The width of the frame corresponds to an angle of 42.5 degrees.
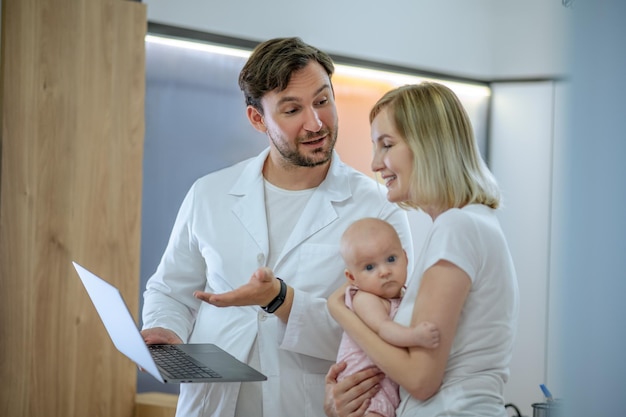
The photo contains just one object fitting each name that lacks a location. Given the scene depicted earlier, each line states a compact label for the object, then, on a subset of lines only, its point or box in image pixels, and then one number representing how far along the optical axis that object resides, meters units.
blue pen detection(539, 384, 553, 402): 2.47
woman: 1.47
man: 2.08
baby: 1.68
